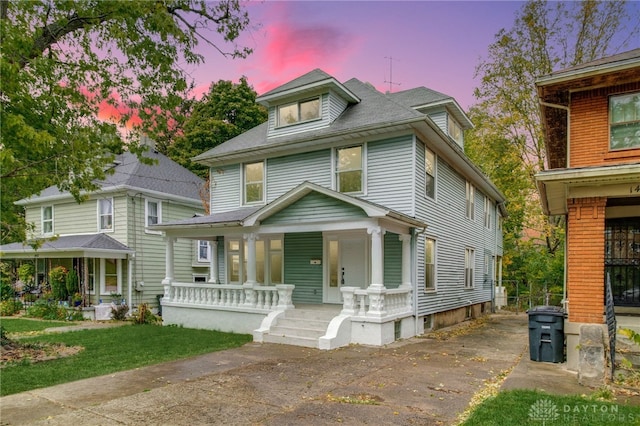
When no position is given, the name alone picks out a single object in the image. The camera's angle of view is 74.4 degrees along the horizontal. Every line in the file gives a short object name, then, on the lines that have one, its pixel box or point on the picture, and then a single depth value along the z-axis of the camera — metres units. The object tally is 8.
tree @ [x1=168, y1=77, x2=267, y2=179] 33.44
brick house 7.75
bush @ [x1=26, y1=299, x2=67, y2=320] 17.12
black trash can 8.35
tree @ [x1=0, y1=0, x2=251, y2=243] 7.65
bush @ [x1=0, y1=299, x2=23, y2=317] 18.42
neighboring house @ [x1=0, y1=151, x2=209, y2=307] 18.67
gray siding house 11.26
